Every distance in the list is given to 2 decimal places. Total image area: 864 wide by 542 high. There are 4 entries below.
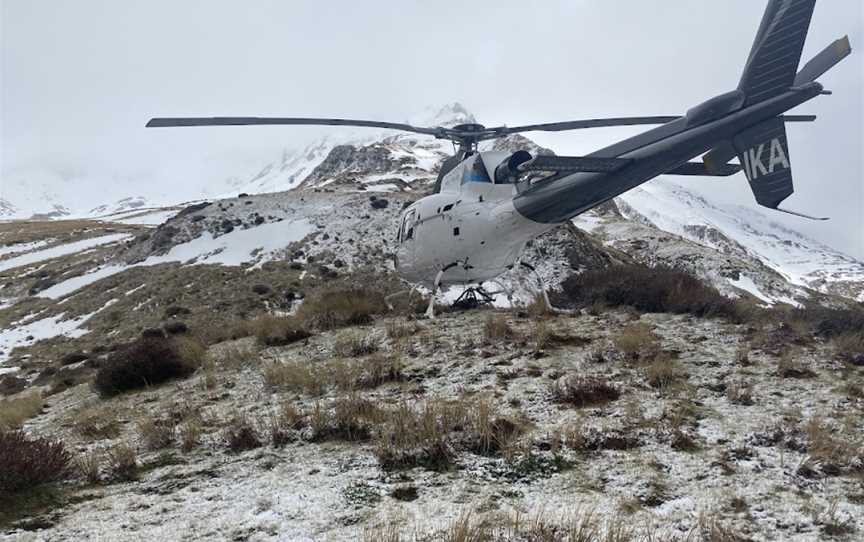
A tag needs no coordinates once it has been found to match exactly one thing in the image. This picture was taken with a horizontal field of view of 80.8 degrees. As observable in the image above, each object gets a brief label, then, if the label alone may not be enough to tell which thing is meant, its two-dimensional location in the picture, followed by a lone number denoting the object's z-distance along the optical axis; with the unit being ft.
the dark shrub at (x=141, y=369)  31.81
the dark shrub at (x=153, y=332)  57.11
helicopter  29.58
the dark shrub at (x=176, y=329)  58.75
